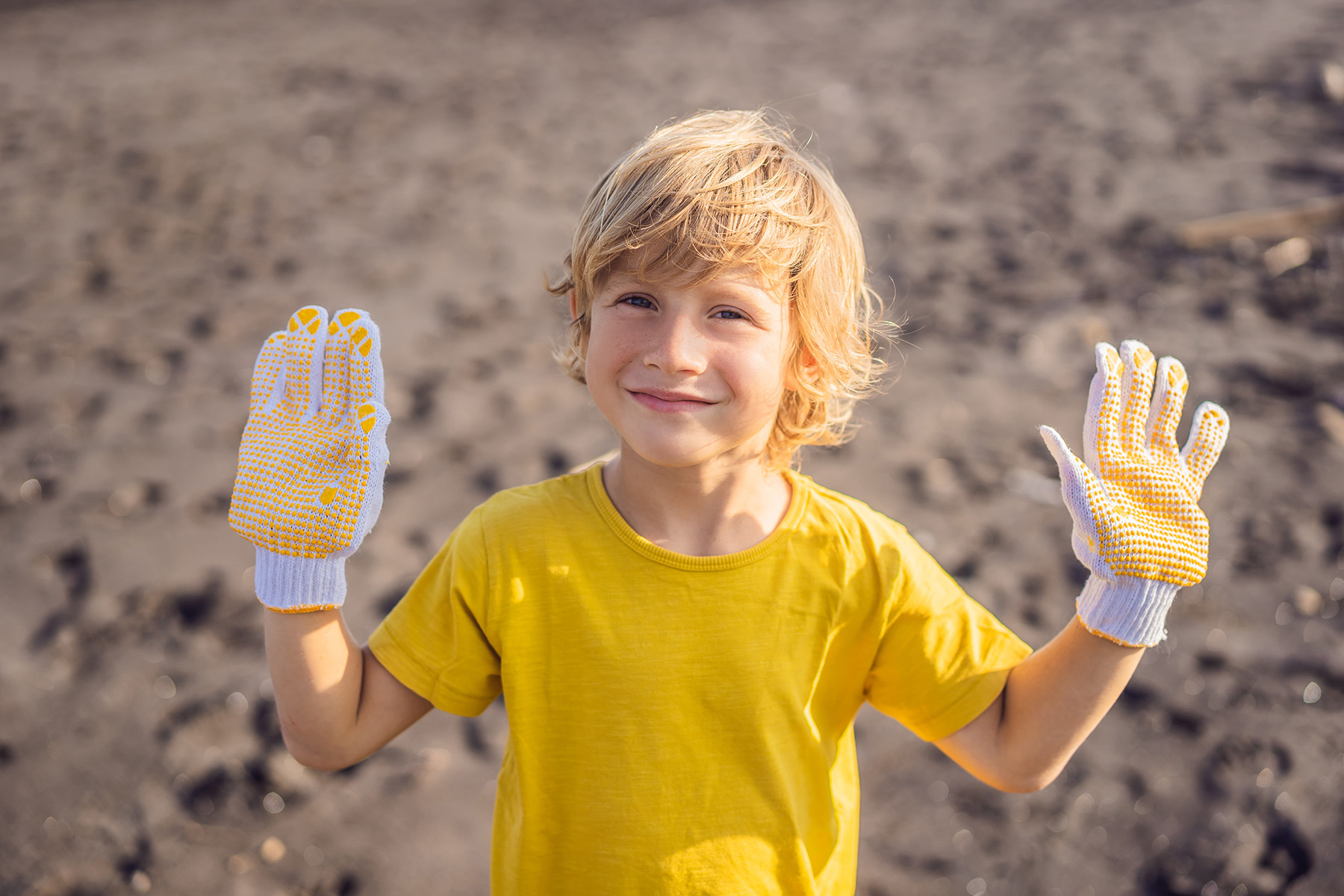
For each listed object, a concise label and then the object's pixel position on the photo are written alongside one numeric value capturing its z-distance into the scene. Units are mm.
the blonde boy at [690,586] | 1196
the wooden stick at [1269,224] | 4773
